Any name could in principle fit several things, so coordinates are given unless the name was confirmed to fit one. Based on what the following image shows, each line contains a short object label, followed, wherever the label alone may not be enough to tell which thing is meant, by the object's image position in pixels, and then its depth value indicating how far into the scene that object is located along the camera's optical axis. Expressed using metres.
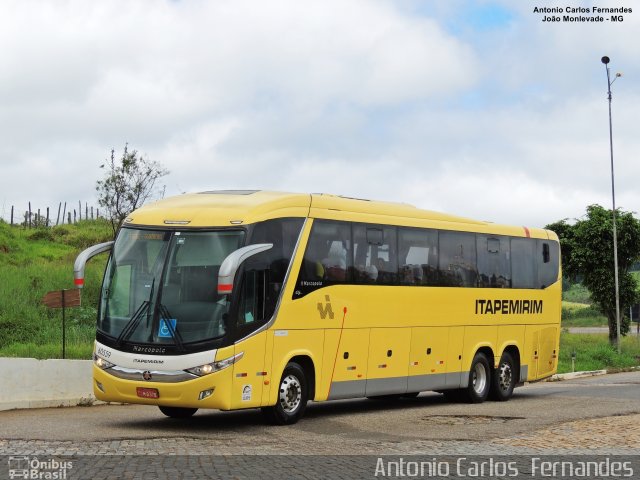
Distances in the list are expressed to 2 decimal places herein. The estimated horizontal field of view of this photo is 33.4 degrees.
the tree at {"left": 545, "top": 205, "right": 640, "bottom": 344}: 54.44
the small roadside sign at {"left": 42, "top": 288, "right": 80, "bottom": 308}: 22.12
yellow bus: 15.69
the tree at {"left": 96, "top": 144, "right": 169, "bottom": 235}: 45.84
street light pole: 45.19
